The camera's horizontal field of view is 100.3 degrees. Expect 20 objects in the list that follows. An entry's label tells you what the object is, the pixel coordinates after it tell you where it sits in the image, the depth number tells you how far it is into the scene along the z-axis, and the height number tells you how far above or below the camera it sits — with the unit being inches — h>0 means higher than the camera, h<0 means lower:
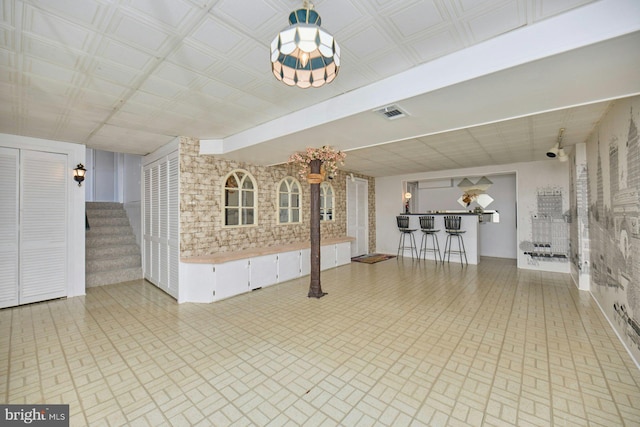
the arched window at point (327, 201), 301.0 +14.9
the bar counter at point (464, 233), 292.7 -23.1
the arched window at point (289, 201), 251.4 +13.5
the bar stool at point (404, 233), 321.8 -26.5
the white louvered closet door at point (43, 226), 173.2 -5.4
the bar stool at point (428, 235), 309.9 -27.4
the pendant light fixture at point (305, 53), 53.4 +34.4
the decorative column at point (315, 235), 185.2 -15.0
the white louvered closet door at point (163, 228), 196.4 -8.6
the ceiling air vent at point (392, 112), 107.7 +42.5
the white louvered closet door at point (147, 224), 224.2 -6.4
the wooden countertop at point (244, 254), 176.3 -28.6
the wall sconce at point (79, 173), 188.4 +31.5
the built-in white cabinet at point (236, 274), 176.4 -43.1
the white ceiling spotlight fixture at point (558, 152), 191.1 +43.7
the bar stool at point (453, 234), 289.0 -24.2
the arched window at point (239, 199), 208.8 +13.7
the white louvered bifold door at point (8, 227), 165.5 -5.6
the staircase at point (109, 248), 225.7 -29.0
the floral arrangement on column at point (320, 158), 176.4 +38.4
